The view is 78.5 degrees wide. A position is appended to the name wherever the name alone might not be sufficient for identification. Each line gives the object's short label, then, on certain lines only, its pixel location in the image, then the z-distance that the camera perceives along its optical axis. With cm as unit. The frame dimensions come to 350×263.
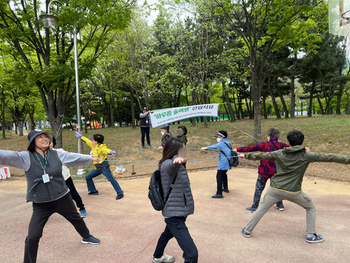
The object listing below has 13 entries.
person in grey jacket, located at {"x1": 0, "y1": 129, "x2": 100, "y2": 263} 260
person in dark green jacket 309
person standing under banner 967
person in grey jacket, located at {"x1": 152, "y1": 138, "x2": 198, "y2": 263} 223
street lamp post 746
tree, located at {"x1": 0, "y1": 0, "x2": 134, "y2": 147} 827
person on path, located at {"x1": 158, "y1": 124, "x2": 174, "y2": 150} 587
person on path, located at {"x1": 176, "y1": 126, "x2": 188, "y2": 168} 564
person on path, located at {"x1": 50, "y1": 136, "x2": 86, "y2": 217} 433
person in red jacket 411
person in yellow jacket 517
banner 819
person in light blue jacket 509
